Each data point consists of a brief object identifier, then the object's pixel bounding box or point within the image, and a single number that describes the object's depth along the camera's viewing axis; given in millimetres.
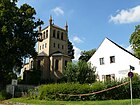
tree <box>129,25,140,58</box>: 23544
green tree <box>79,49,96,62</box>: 38606
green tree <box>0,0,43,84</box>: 20937
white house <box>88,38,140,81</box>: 18497
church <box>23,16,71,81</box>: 29406
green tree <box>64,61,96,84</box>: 18985
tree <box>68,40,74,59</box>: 39447
